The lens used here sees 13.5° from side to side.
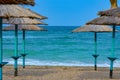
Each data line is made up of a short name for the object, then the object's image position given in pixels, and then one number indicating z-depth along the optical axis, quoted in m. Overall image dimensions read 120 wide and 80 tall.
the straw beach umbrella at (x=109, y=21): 13.91
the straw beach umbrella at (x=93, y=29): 16.54
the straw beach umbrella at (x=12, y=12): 11.17
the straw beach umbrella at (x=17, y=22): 14.38
